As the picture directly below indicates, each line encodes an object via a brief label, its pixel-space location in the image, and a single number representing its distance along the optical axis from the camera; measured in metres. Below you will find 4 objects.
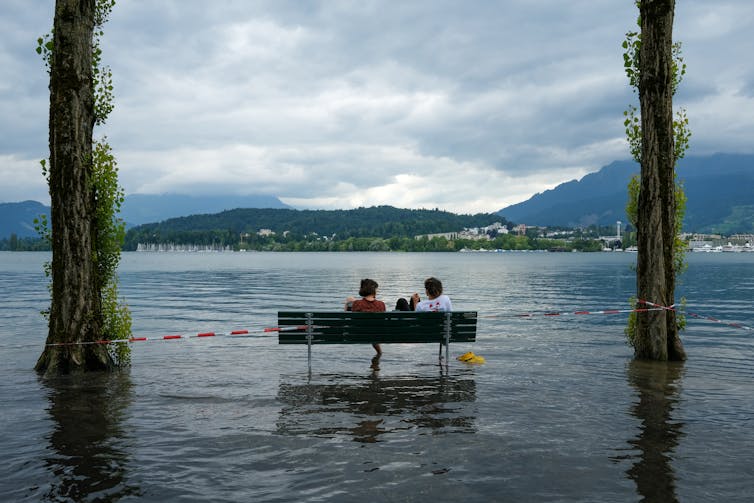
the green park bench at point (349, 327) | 12.15
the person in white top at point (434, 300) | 13.56
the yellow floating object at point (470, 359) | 14.20
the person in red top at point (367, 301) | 13.27
